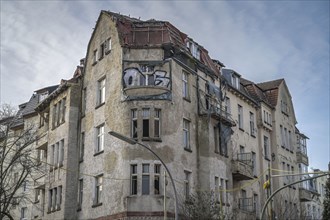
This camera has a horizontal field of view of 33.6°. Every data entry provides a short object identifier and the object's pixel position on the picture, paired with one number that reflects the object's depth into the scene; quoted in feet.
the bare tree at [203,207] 107.14
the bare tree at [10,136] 116.06
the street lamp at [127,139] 78.93
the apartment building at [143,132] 110.63
